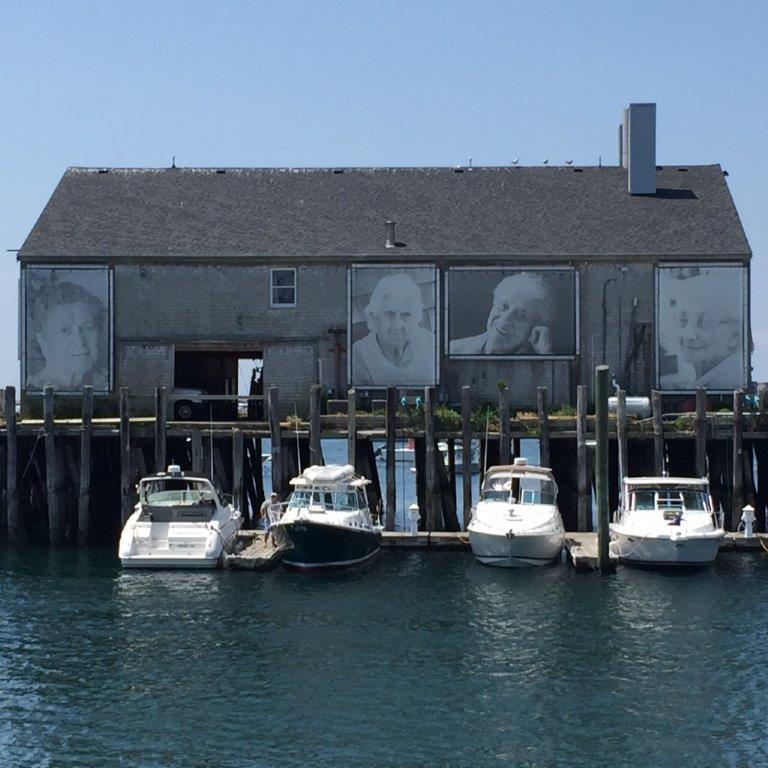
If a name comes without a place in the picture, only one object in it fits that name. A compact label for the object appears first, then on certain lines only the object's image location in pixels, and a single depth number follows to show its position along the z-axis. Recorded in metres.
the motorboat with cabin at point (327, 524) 36.25
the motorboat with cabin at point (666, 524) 36.22
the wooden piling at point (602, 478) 35.97
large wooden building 46.06
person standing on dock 38.34
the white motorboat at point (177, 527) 36.72
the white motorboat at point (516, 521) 36.62
